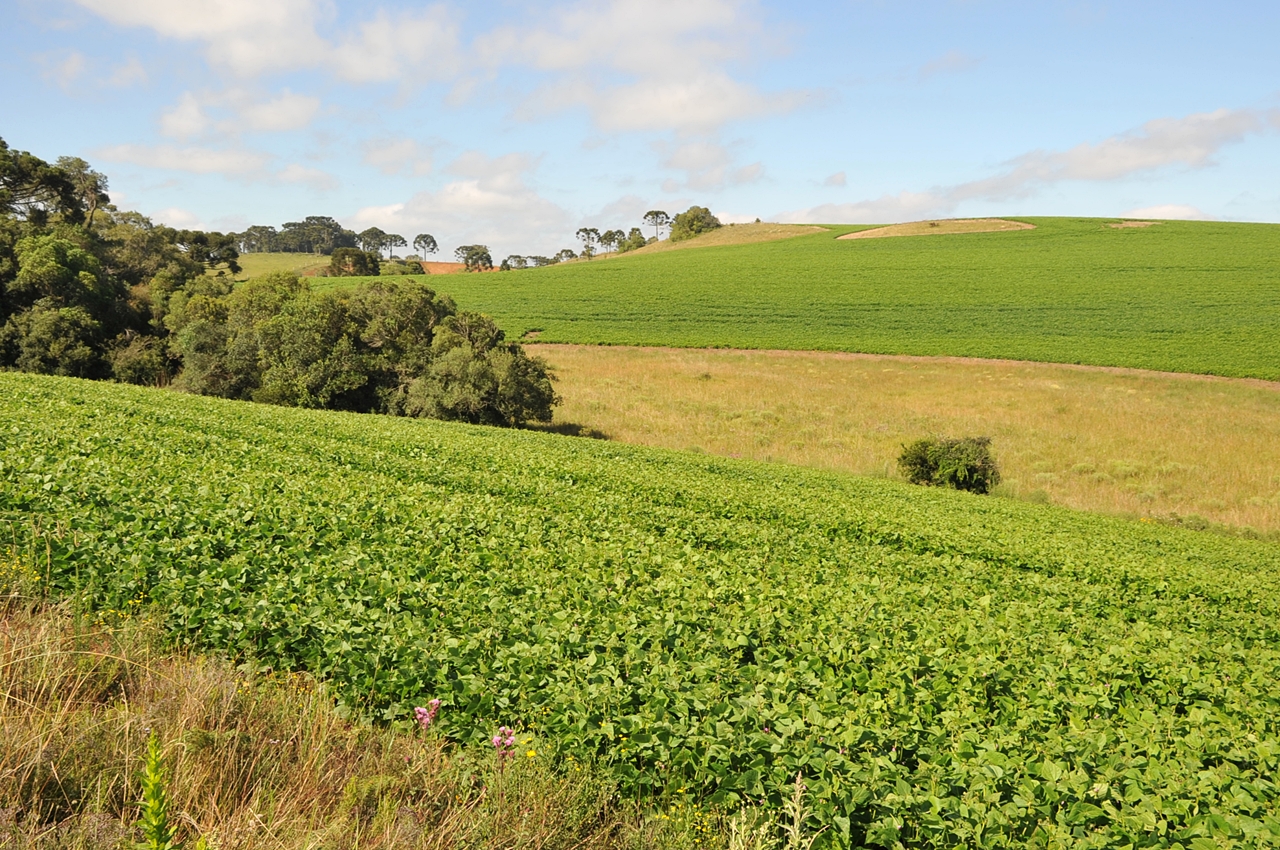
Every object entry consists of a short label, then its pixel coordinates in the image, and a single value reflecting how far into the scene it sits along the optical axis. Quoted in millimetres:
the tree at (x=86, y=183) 67106
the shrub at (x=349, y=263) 113812
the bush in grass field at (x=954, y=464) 29922
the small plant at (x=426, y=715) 5273
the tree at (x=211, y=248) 85812
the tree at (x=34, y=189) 57531
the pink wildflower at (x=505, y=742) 5000
